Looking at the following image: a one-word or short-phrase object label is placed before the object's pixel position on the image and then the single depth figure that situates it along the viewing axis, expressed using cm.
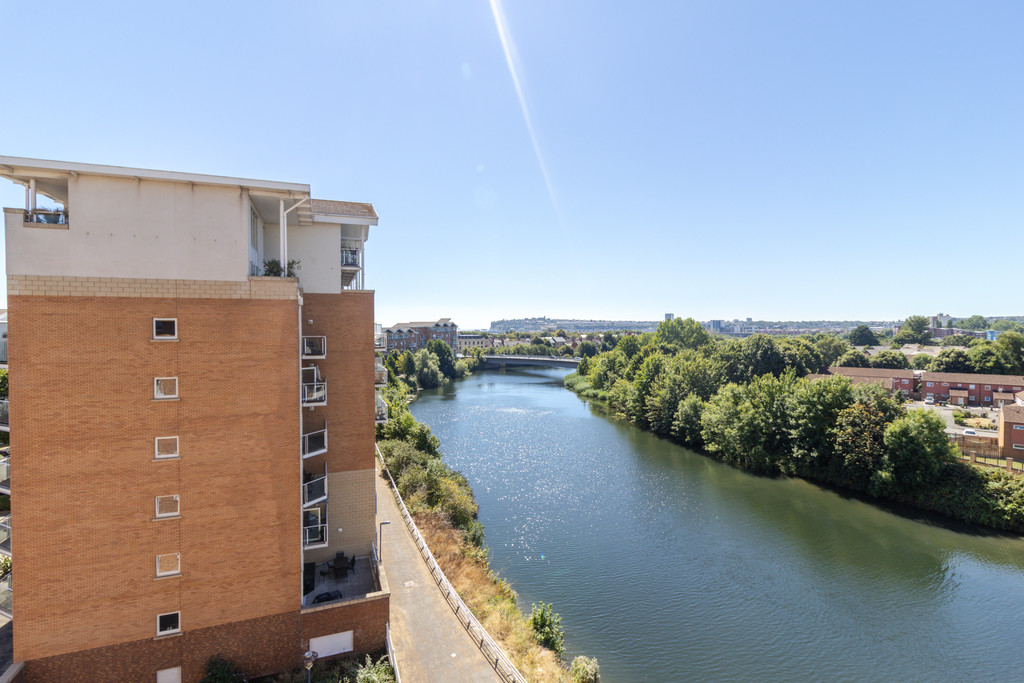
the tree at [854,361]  7425
